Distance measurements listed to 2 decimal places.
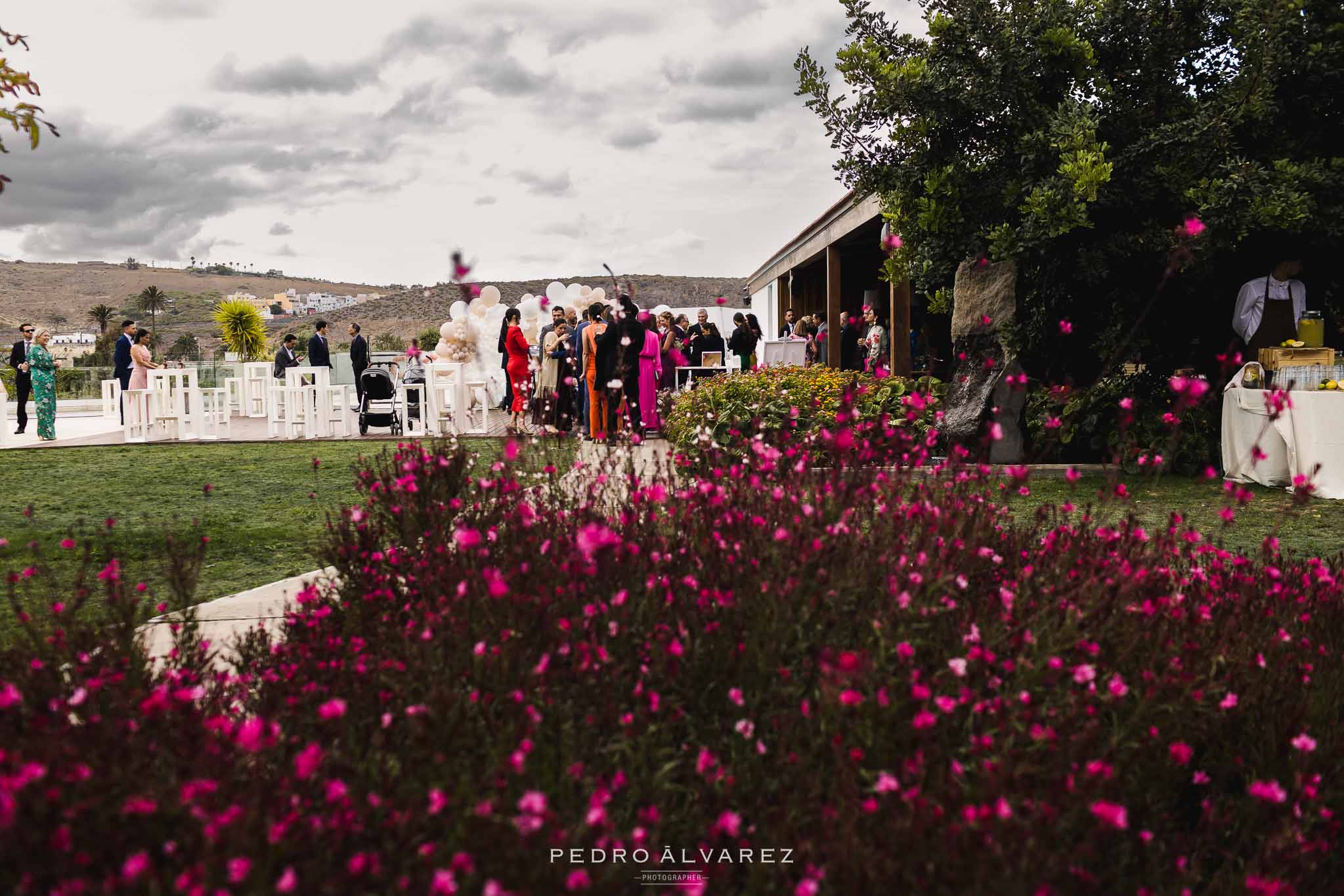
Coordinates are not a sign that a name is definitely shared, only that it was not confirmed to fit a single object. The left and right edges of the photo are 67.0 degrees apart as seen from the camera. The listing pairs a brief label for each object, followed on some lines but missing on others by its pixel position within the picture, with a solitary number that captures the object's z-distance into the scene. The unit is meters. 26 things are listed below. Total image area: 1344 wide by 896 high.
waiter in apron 8.77
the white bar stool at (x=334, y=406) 14.53
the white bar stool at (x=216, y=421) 15.09
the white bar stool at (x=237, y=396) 21.23
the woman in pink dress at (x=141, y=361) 14.64
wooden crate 8.14
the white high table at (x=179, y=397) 13.98
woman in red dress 14.55
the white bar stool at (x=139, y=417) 14.02
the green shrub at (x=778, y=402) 8.95
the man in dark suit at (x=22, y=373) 14.93
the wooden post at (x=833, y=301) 16.27
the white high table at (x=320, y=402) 14.40
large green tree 8.27
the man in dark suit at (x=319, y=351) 17.00
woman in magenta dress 12.91
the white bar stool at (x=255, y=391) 20.62
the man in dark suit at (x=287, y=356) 18.22
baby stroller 15.09
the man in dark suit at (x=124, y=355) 15.15
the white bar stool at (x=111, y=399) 17.38
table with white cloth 7.59
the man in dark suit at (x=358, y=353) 16.73
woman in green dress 14.53
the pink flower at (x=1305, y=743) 1.97
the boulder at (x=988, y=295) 9.23
